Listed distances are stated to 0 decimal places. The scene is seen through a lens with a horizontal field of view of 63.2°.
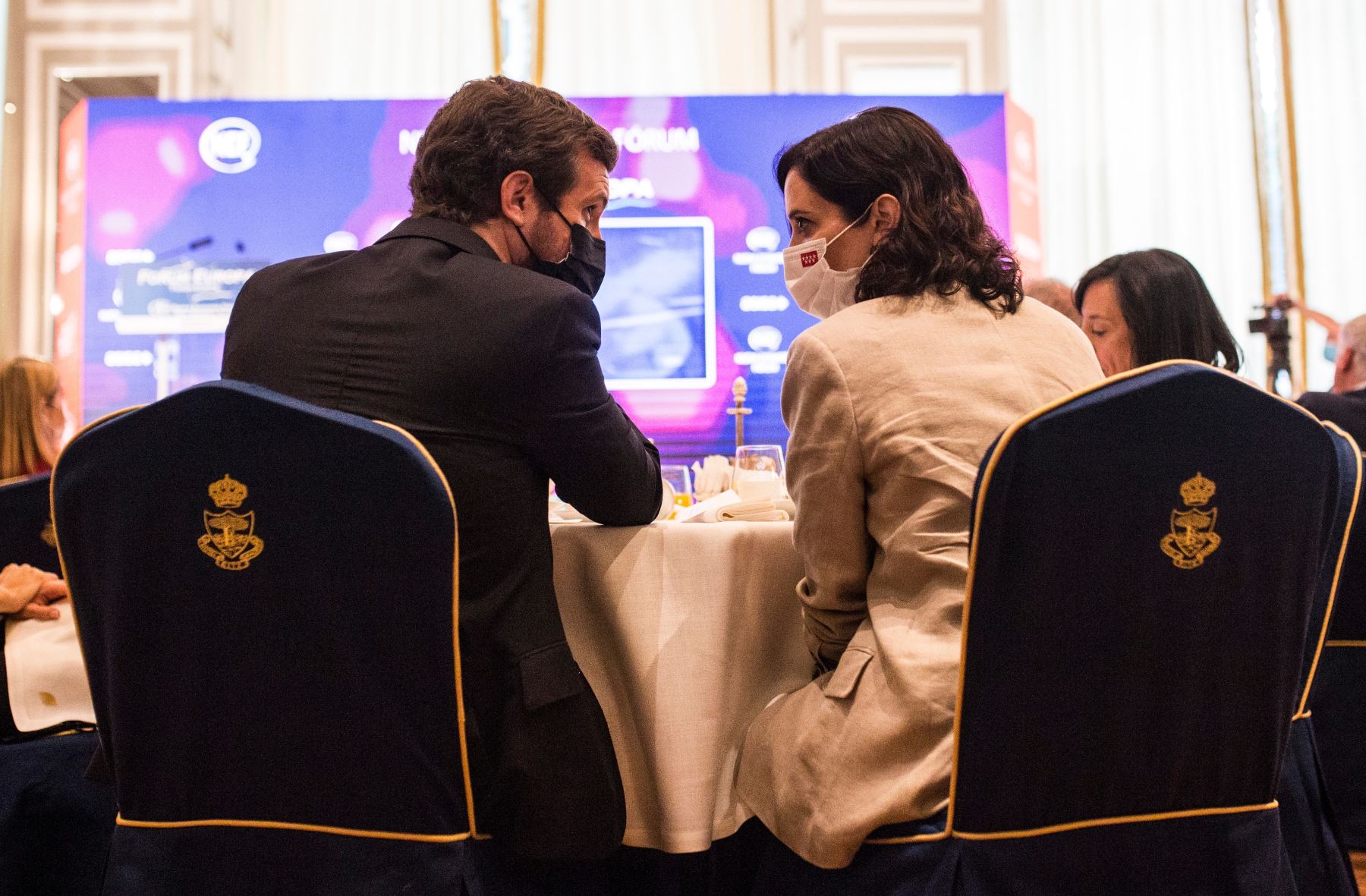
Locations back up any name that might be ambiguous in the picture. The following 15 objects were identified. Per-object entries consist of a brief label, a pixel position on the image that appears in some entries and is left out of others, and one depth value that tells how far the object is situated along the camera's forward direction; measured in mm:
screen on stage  4613
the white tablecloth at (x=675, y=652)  1335
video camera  4441
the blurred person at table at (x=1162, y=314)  2170
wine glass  1604
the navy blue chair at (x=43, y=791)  1688
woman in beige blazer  1080
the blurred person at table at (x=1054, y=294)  3131
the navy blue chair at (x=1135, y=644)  936
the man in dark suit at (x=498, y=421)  1121
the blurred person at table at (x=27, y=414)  2725
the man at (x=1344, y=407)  2770
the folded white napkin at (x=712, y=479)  1855
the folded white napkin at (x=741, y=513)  1548
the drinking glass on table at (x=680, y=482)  1829
